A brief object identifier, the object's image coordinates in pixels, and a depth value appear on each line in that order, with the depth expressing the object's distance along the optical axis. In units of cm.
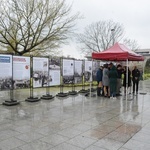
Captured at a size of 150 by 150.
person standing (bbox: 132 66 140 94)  984
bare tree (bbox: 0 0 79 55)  1146
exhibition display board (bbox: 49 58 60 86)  793
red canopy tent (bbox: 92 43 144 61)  765
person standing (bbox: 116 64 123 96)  918
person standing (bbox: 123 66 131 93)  962
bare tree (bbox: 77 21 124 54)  2327
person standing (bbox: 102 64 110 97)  863
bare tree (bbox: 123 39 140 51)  2448
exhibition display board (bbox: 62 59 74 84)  862
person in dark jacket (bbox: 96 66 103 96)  884
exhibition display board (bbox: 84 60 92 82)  984
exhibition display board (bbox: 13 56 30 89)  670
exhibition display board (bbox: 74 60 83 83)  926
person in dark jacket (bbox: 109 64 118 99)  833
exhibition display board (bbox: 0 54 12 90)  631
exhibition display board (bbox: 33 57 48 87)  729
